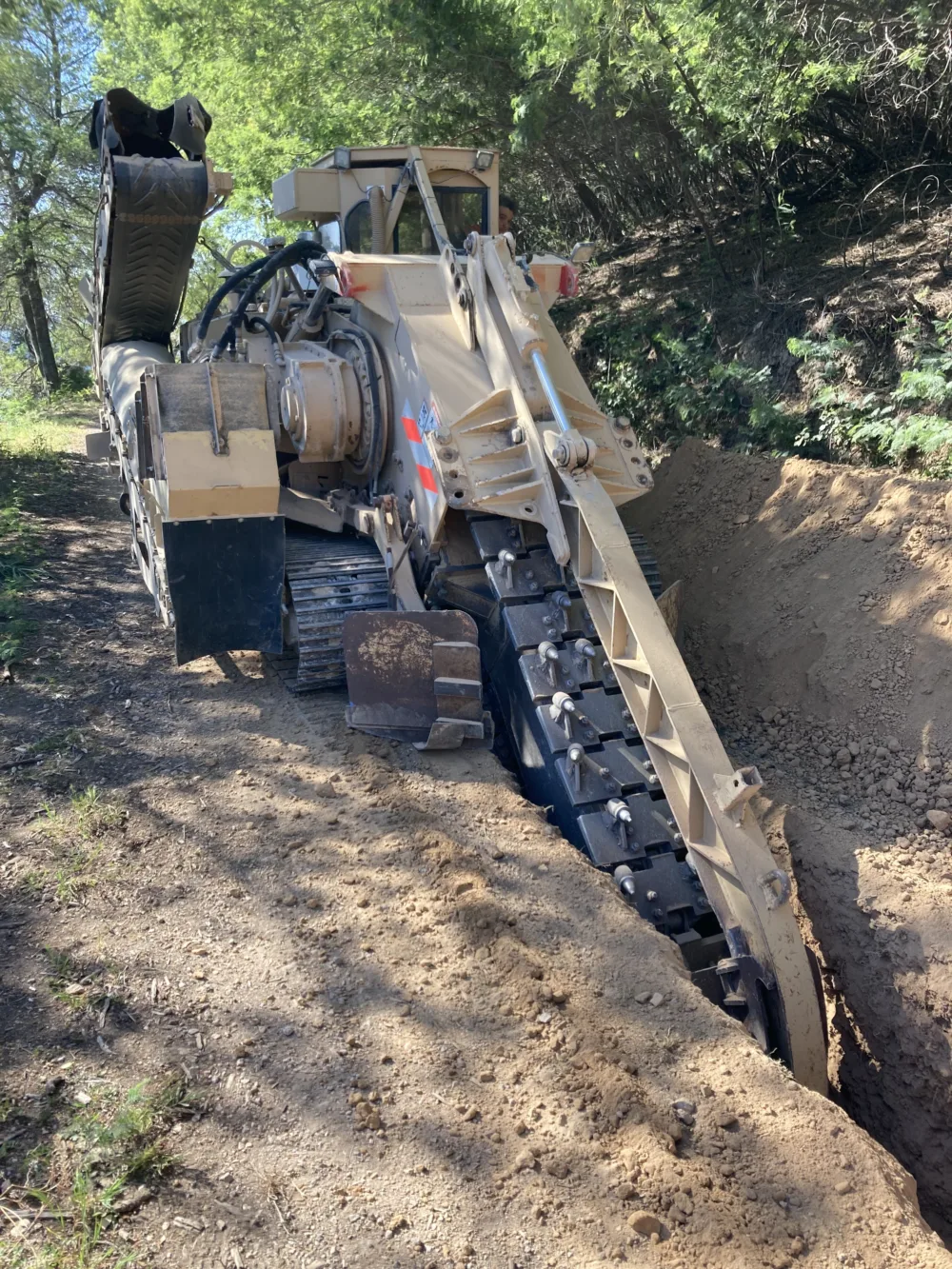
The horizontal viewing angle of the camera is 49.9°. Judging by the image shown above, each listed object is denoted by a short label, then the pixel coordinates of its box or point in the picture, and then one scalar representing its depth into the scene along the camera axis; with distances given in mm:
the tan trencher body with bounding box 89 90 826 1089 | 4285
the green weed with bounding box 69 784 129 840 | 4457
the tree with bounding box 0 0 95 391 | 17234
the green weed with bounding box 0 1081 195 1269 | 2617
